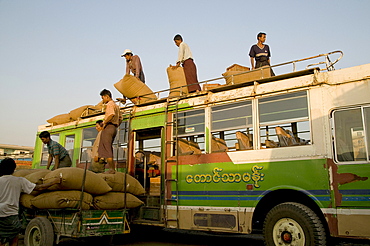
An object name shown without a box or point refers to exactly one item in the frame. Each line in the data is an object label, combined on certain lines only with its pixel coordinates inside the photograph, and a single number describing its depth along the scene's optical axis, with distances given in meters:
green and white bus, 5.64
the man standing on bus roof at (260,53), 8.86
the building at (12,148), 32.59
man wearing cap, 10.05
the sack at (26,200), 6.76
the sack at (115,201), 6.97
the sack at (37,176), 6.81
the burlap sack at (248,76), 7.20
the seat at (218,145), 7.37
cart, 6.52
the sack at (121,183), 7.33
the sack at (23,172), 7.63
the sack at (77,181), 6.53
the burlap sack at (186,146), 7.76
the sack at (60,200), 6.46
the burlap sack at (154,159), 9.09
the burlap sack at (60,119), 10.72
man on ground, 5.09
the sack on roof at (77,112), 10.44
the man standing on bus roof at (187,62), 9.33
